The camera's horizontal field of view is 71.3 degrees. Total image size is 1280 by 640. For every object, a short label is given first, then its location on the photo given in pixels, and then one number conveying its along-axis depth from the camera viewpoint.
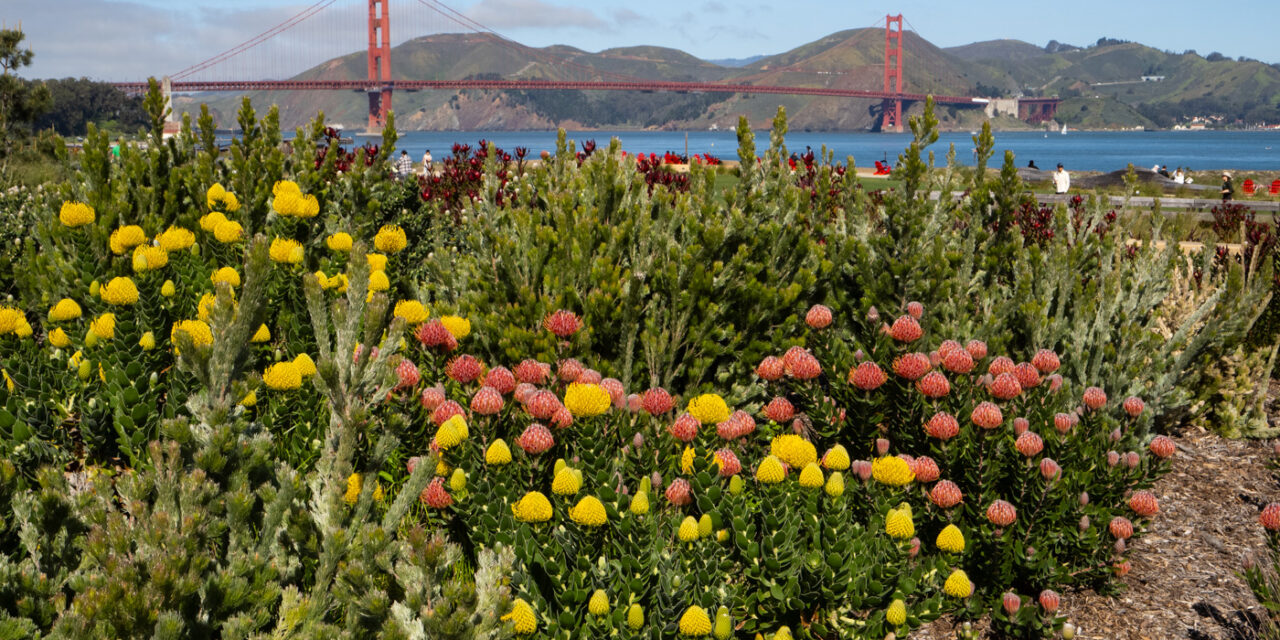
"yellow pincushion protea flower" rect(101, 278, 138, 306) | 3.09
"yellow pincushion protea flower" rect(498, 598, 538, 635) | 2.09
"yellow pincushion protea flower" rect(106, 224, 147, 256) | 3.51
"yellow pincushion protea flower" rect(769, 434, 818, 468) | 2.53
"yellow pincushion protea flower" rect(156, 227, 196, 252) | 3.62
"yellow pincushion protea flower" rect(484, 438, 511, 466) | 2.45
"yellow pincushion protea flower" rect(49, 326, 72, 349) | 3.35
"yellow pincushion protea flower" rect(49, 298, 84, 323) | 3.35
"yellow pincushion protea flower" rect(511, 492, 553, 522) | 2.29
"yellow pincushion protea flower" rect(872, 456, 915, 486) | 2.62
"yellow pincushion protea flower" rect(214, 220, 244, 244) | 3.90
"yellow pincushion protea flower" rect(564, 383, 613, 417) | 2.64
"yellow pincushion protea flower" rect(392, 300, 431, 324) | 3.31
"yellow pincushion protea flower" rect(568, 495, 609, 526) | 2.24
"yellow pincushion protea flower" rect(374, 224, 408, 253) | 4.05
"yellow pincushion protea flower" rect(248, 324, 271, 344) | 3.33
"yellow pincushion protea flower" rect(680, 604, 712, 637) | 2.08
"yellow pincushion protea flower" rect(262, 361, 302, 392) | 2.91
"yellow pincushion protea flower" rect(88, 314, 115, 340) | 3.10
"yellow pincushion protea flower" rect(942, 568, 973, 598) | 2.52
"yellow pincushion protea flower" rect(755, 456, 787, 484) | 2.42
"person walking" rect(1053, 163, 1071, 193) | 21.39
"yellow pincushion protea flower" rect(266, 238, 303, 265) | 3.64
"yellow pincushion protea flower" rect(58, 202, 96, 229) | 3.68
